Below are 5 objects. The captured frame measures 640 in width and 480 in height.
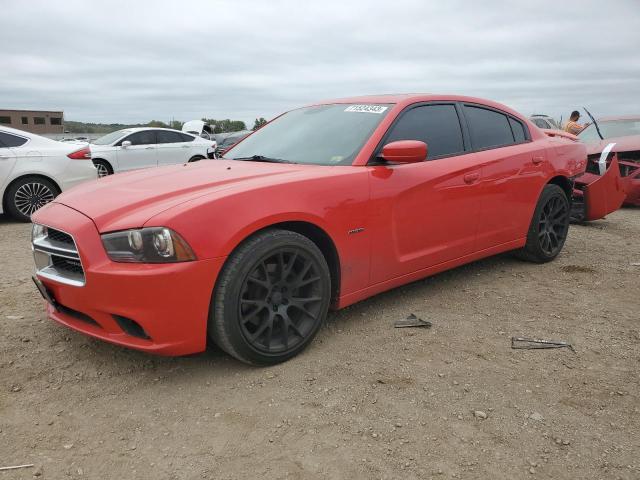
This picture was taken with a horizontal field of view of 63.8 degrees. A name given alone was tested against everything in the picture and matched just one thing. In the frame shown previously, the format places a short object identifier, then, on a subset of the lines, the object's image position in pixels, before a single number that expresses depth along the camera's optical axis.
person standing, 11.13
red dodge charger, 2.41
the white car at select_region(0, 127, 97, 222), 6.86
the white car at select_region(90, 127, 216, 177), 11.50
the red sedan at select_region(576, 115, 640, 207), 7.55
